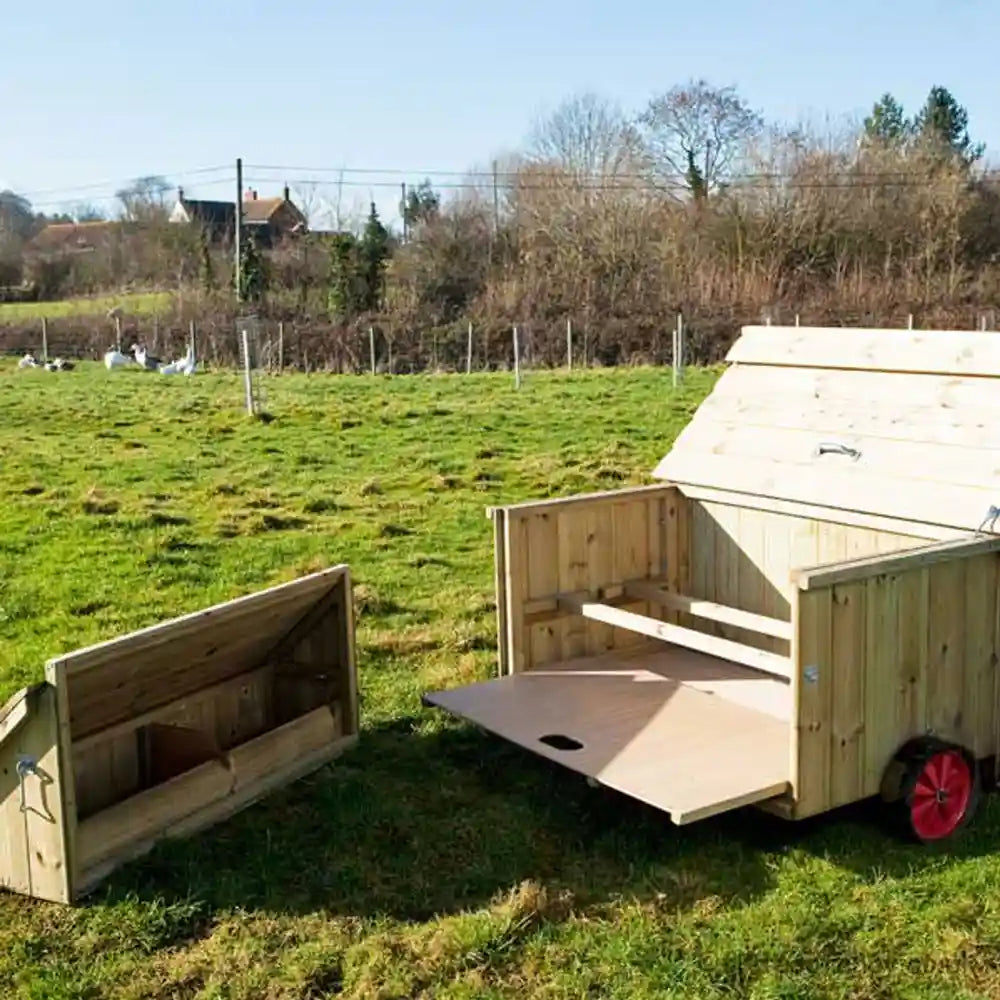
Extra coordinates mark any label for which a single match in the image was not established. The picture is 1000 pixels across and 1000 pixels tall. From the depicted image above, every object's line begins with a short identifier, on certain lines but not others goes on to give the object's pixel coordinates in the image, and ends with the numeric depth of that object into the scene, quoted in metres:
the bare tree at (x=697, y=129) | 42.69
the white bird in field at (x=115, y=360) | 28.30
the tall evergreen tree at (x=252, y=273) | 38.03
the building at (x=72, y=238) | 54.91
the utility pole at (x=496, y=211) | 42.68
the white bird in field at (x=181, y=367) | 26.05
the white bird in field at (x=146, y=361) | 28.13
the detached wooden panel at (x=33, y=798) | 4.23
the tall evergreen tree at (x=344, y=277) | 36.38
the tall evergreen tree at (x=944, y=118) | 54.09
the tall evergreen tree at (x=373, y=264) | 36.91
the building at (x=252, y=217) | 53.62
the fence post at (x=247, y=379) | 17.30
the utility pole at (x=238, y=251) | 36.97
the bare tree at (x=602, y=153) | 43.47
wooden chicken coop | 4.50
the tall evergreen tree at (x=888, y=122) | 49.18
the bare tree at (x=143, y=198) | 57.88
